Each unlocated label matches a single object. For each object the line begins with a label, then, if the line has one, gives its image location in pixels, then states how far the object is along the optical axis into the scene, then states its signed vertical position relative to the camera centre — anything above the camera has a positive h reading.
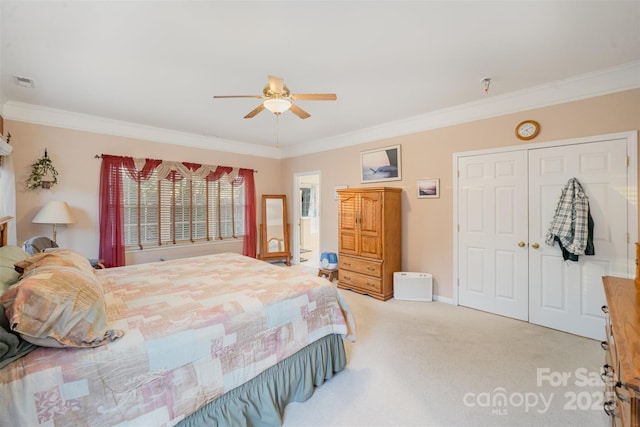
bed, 1.12 -0.74
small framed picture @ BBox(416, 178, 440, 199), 3.77 +0.34
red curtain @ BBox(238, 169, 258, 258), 5.40 -0.04
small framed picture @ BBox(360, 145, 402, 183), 4.16 +0.77
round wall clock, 2.99 +0.93
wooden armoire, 3.83 -0.40
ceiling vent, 2.65 +1.34
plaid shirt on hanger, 2.64 -0.09
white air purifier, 3.76 -1.05
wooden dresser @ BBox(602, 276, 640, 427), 0.82 -0.48
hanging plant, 3.40 +0.51
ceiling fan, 2.07 +0.93
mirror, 5.65 -0.35
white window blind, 4.21 +0.06
